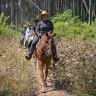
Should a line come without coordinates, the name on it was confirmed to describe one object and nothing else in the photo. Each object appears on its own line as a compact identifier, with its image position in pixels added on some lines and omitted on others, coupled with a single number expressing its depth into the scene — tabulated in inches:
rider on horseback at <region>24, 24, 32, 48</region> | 721.0
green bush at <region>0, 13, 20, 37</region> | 823.1
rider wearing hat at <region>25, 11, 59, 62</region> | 406.9
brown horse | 371.3
